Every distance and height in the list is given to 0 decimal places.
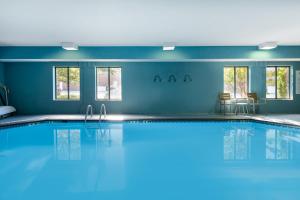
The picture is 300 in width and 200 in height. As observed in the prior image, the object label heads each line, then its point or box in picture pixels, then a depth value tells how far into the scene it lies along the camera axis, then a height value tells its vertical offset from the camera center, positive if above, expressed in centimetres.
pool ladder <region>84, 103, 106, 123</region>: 728 -66
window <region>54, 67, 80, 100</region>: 875 +41
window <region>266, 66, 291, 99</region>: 879 +45
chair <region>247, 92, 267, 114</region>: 838 -19
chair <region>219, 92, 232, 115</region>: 826 -14
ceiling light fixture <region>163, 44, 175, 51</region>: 666 +132
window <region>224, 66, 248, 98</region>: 877 +52
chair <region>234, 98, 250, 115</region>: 852 -36
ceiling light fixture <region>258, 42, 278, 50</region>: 666 +135
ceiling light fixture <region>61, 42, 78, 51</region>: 653 +132
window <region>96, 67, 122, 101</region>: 879 +42
